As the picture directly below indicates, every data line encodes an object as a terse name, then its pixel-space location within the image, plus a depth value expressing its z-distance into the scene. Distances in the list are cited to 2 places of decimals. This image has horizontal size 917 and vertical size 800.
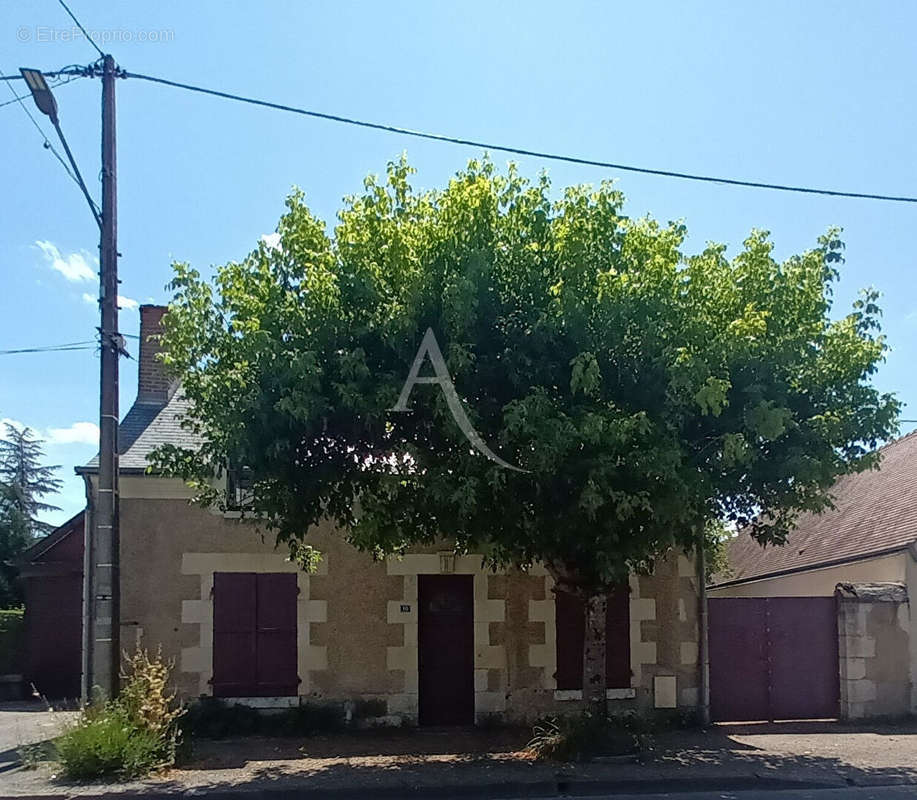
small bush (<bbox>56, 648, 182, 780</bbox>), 9.10
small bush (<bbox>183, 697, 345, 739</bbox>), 11.62
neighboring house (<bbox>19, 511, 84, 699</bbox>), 17.20
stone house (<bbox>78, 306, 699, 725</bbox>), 12.12
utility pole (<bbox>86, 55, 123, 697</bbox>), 9.50
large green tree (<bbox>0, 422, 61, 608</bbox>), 26.85
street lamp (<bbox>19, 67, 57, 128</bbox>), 9.38
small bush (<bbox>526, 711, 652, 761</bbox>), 10.03
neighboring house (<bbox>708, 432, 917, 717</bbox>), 13.14
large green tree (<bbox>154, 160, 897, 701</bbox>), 8.75
